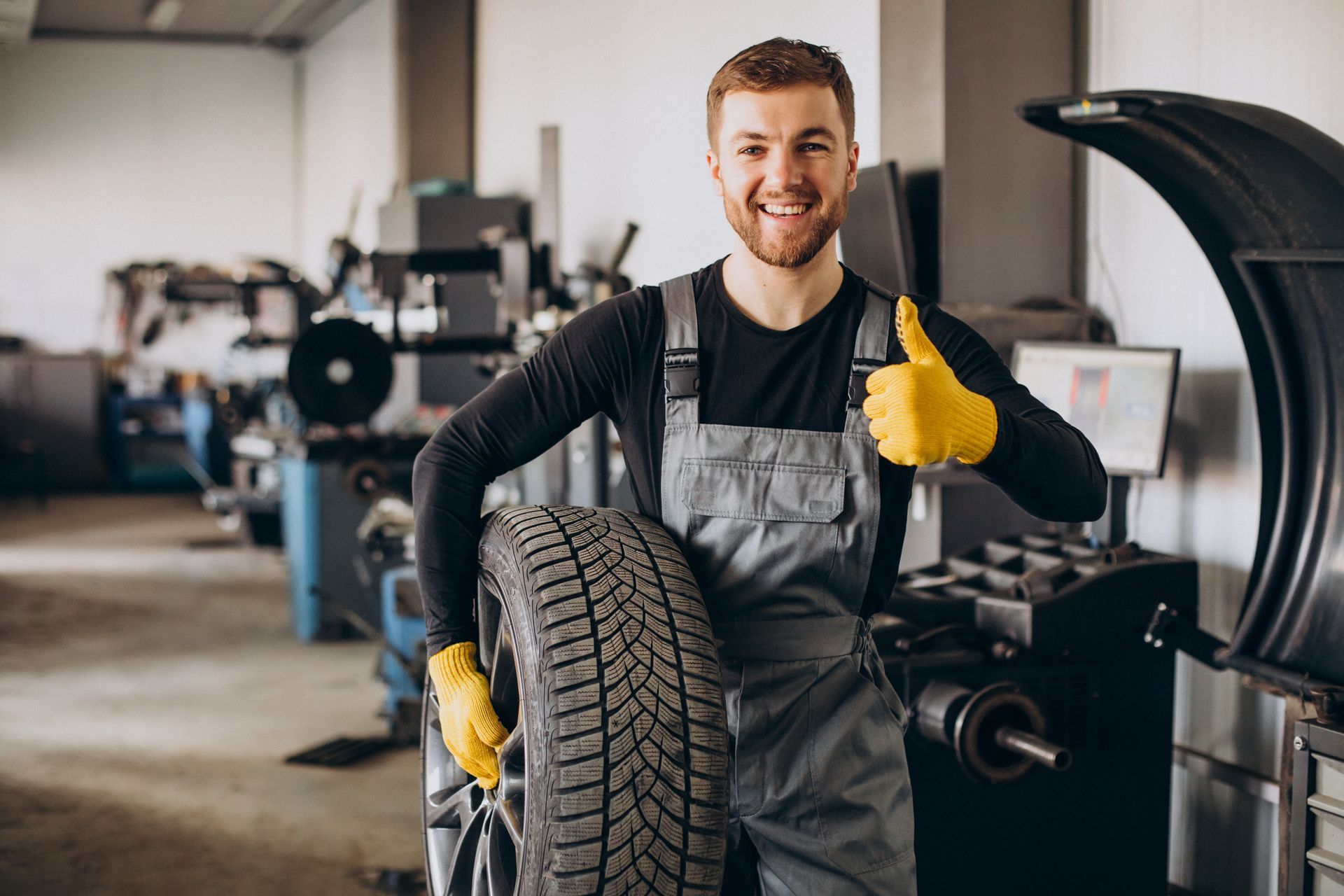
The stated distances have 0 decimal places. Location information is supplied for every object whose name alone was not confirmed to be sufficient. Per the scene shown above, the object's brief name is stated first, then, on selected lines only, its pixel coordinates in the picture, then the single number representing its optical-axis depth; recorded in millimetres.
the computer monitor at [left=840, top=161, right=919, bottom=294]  2652
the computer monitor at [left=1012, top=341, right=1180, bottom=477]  2223
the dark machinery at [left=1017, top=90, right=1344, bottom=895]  1596
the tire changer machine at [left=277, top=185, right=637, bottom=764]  3555
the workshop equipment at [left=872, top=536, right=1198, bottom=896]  1837
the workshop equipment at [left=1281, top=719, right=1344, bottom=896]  1606
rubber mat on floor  3266
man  1325
